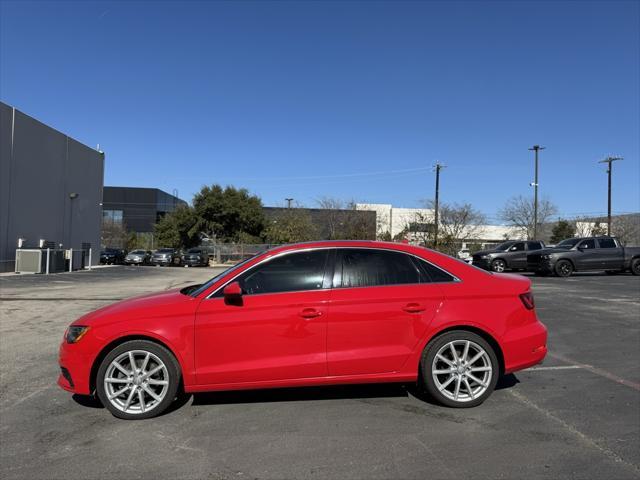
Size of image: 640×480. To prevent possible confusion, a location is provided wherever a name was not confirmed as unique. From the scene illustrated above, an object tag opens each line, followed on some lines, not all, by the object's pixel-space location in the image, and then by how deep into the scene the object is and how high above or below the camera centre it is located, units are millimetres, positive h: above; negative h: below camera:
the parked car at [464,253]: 36497 +203
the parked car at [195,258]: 40812 -771
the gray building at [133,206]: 68000 +5531
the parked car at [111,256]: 40250 -769
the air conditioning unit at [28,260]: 24422 -770
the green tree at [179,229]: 51062 +1978
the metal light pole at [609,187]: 44944 +6754
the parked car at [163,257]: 40250 -739
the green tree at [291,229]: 47875 +2183
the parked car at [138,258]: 40281 -869
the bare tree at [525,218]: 62844 +4920
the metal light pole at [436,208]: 37000 +4097
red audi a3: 4523 -756
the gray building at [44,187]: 24391 +3295
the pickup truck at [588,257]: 21438 +74
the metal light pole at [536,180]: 46938 +7366
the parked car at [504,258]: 24920 -65
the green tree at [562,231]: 56028 +3030
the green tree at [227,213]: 50531 +3639
